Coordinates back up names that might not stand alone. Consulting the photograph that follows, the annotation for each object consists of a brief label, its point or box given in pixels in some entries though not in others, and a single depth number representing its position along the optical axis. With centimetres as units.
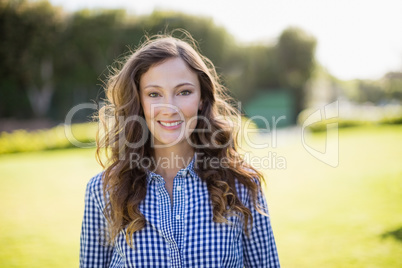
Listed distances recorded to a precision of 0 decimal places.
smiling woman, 189
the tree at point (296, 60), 2992
